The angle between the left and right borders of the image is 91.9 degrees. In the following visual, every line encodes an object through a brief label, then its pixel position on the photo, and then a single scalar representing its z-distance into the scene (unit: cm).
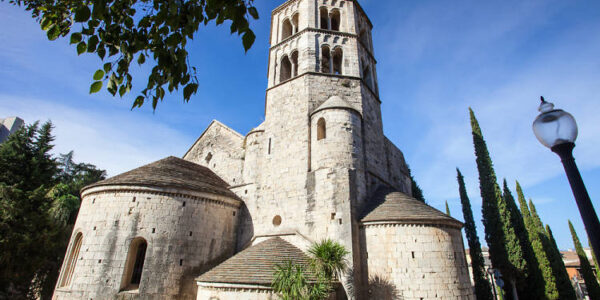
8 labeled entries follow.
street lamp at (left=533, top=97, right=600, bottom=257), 299
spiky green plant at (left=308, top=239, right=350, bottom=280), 1088
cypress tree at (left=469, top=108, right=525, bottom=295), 1828
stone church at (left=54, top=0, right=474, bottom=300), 1159
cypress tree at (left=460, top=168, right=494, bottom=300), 1905
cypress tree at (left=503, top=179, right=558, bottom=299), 1834
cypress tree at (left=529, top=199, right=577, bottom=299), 1864
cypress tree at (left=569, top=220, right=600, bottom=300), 2219
